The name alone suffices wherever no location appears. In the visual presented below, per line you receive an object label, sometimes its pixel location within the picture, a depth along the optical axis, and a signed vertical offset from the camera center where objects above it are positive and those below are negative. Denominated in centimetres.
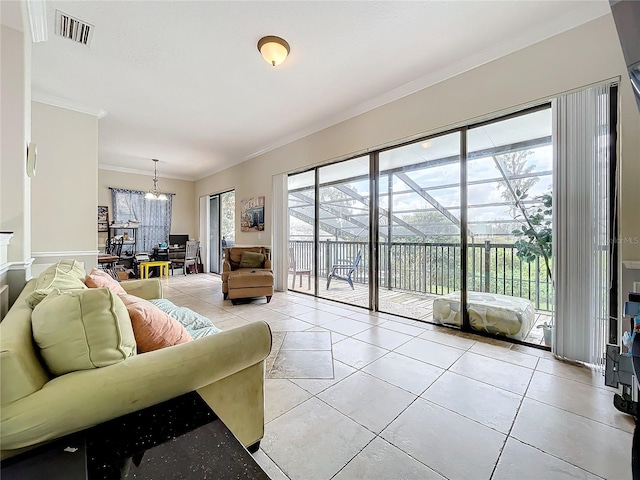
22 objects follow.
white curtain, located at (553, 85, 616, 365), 213 +14
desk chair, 763 -51
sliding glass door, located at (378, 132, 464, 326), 325 +17
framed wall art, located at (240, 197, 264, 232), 575 +55
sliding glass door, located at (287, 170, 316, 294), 509 +18
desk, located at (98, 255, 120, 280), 510 -53
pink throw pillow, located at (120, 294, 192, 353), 123 -42
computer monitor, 777 -2
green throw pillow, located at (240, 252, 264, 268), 478 -35
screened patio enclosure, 276 +29
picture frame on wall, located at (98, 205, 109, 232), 677 +53
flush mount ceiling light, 244 +172
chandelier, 659 +136
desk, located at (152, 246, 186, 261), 740 -37
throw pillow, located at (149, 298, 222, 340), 202 -66
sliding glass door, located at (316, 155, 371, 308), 419 +14
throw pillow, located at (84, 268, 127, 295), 190 -31
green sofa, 76 -49
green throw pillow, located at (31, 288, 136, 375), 92 -32
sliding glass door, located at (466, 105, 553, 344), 265 +16
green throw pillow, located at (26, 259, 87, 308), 120 -23
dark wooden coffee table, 67 -57
